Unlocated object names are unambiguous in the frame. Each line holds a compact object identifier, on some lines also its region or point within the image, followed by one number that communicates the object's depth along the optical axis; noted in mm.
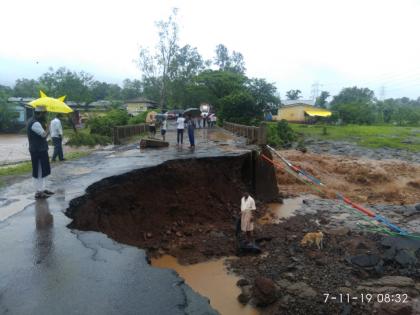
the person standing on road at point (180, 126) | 16116
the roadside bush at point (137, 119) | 34212
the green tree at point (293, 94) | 75638
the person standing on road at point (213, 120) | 31600
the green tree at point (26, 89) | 58869
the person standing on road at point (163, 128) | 18094
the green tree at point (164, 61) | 42156
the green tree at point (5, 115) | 41594
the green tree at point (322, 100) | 67938
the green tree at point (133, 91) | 80938
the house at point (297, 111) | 56844
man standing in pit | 8359
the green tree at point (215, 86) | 40500
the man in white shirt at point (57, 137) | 12781
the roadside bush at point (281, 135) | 30734
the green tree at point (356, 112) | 51312
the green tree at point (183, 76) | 43500
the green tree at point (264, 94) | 35812
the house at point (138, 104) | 59559
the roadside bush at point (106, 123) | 28578
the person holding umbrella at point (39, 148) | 7188
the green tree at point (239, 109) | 32469
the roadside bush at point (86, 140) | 23500
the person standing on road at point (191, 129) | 15008
